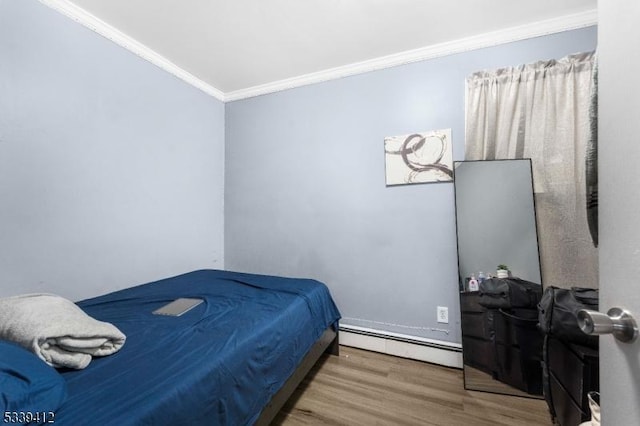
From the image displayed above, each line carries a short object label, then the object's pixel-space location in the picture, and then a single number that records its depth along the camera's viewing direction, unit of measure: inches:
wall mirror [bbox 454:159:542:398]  69.2
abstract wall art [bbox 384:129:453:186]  86.2
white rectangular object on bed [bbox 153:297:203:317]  62.9
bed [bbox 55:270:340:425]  34.7
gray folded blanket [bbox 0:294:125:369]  39.4
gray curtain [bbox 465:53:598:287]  71.2
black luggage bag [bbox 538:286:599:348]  50.8
